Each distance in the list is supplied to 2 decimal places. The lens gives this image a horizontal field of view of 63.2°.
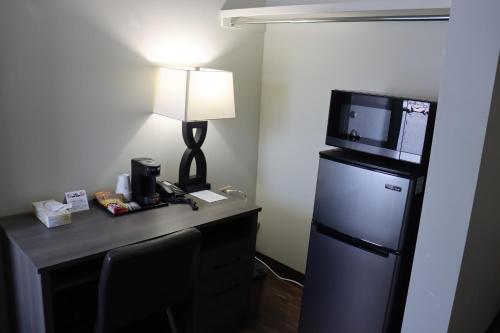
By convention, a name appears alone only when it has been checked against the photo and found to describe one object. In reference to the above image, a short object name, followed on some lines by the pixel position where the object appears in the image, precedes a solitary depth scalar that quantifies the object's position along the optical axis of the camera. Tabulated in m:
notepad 2.32
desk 1.58
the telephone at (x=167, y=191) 2.23
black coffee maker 2.08
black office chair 1.51
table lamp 2.11
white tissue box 1.80
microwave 1.76
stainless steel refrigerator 1.81
